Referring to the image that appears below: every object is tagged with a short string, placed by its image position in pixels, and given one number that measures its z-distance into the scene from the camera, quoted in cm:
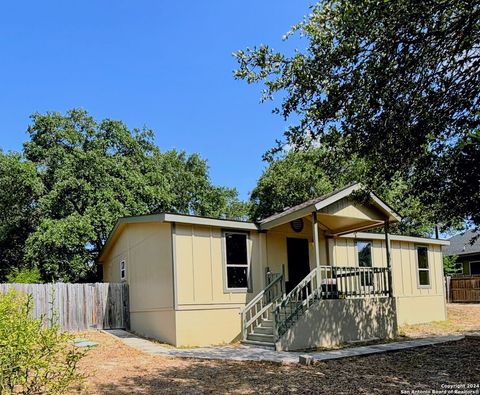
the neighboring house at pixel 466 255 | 2797
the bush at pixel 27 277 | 1708
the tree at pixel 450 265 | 2806
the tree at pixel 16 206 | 1970
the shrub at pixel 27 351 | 446
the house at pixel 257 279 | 1127
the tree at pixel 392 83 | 614
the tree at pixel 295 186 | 2422
